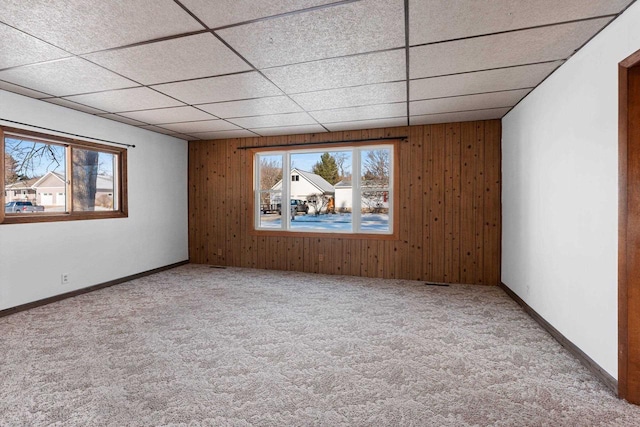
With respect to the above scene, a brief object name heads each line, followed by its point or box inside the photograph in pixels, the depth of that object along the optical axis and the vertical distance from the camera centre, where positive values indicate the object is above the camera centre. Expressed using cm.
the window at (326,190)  512 +33
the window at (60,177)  352 +40
